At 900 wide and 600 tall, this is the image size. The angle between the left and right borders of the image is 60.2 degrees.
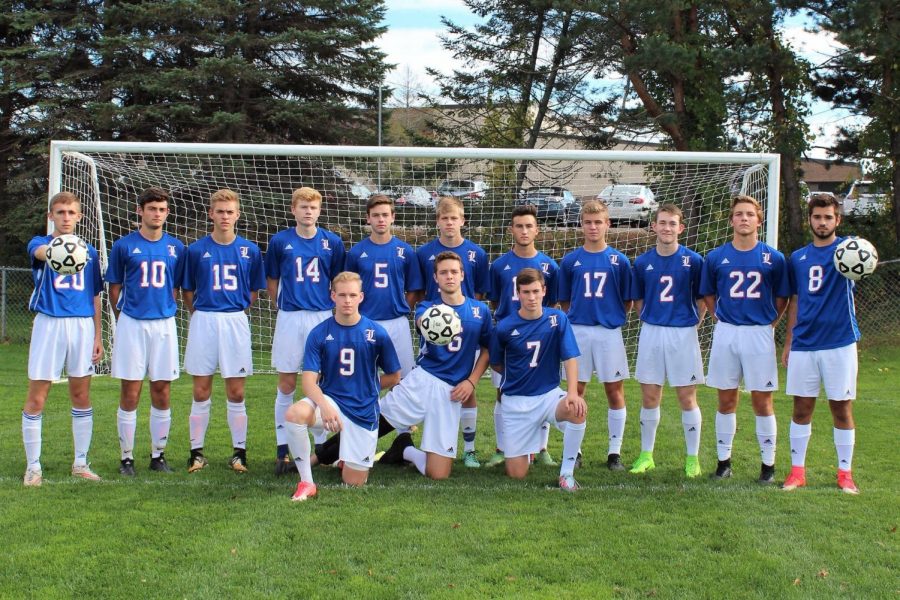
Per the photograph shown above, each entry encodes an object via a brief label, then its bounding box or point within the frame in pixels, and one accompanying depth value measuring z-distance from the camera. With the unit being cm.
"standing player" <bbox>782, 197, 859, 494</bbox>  473
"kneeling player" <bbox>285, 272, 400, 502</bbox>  469
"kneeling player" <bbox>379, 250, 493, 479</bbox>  502
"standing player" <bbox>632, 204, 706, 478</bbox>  521
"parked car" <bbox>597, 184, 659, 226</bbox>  962
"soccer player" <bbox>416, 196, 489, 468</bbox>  548
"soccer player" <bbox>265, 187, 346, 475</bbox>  534
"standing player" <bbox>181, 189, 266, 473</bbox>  522
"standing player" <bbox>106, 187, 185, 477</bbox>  504
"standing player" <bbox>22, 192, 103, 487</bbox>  482
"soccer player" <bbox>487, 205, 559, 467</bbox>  543
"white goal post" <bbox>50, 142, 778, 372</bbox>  647
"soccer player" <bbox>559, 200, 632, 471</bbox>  538
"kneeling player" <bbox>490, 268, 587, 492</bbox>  488
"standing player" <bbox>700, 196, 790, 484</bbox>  496
